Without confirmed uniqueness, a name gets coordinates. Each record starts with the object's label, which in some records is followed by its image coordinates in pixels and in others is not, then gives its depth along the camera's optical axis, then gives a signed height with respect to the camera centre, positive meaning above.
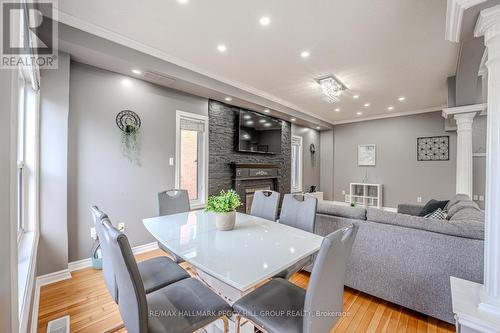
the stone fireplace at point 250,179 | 4.59 -0.28
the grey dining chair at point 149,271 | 1.30 -0.76
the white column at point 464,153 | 3.83 +0.25
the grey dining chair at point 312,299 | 1.02 -0.75
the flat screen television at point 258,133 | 4.67 +0.74
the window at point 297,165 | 6.70 +0.02
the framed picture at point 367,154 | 6.66 +0.38
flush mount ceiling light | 3.69 +1.39
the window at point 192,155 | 3.79 +0.18
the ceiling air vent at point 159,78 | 3.06 +1.24
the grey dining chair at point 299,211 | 2.16 -0.46
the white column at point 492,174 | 1.33 -0.04
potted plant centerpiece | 1.81 -0.36
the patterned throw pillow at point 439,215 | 2.50 -0.54
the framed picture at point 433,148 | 5.59 +0.49
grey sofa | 1.79 -0.77
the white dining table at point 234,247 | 1.15 -0.53
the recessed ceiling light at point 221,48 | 2.79 +1.50
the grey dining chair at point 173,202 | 2.51 -0.43
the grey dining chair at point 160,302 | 0.98 -0.76
